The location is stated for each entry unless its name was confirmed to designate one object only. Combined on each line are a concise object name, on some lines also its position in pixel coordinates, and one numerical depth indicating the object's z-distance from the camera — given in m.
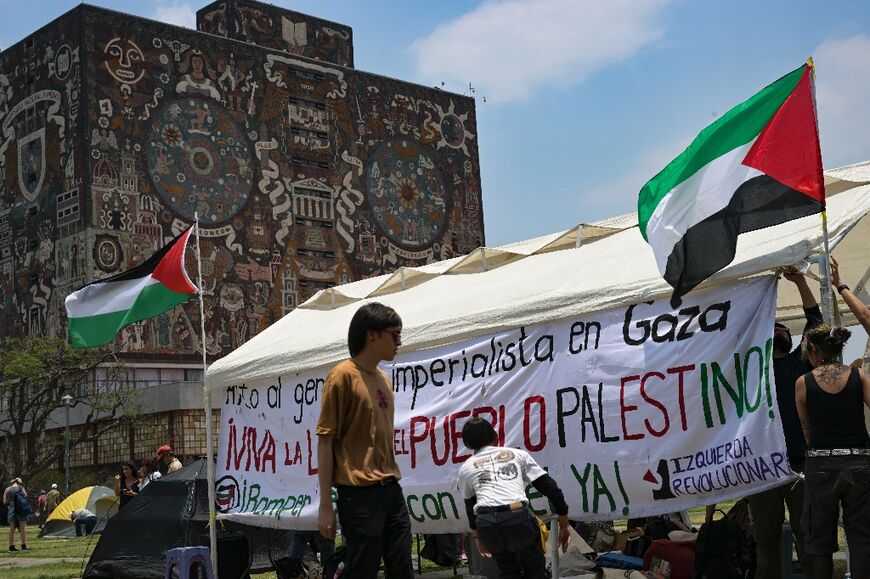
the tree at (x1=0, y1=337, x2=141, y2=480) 49.69
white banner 7.89
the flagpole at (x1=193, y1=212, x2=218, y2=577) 11.20
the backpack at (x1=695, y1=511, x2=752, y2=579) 9.05
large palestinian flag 7.69
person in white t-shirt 7.13
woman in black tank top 6.94
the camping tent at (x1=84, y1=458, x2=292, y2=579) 12.27
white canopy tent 8.22
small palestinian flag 12.05
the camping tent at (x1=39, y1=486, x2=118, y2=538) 36.50
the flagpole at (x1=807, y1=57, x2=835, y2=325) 7.52
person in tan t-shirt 6.16
